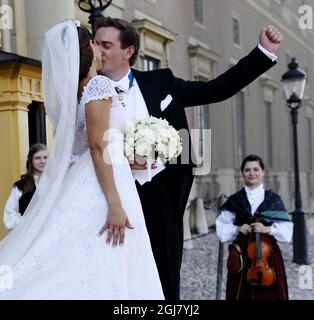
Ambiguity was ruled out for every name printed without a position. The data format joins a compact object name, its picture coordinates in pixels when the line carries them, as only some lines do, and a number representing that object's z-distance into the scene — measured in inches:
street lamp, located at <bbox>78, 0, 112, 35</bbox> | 383.8
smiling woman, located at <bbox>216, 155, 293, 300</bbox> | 356.5
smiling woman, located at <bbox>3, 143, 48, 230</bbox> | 402.0
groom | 239.8
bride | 212.4
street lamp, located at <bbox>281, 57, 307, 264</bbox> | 756.6
